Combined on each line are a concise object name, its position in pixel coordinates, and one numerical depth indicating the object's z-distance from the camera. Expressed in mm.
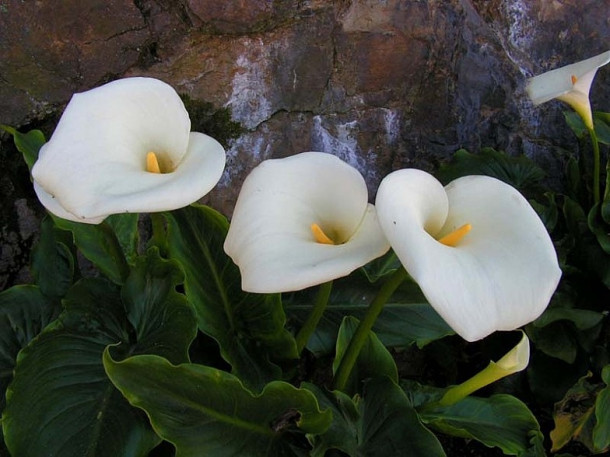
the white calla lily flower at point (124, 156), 999
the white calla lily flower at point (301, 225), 1015
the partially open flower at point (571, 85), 1697
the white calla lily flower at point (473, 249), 910
